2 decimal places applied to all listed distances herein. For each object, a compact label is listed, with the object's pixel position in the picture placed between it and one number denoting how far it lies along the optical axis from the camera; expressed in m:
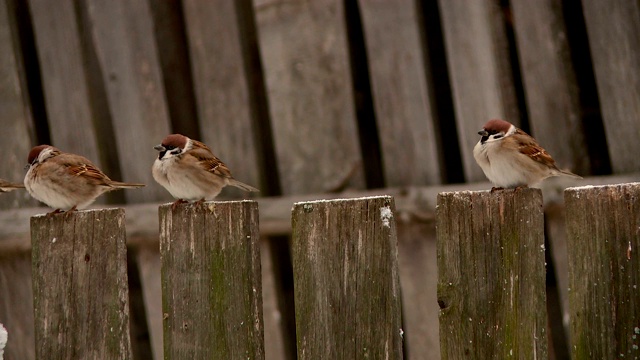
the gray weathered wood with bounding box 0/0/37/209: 11.16
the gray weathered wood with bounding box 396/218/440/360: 9.36
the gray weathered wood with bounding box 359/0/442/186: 9.43
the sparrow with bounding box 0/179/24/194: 8.59
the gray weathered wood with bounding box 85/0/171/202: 10.70
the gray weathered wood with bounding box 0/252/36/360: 11.29
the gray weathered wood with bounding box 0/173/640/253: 8.85
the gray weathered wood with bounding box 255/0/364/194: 9.84
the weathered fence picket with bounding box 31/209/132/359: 5.42
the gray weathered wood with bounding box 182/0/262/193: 10.34
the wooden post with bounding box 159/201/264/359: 5.11
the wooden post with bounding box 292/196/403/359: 4.90
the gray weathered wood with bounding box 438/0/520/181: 9.12
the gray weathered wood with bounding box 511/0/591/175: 8.84
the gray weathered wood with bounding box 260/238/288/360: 10.07
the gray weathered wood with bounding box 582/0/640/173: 8.50
